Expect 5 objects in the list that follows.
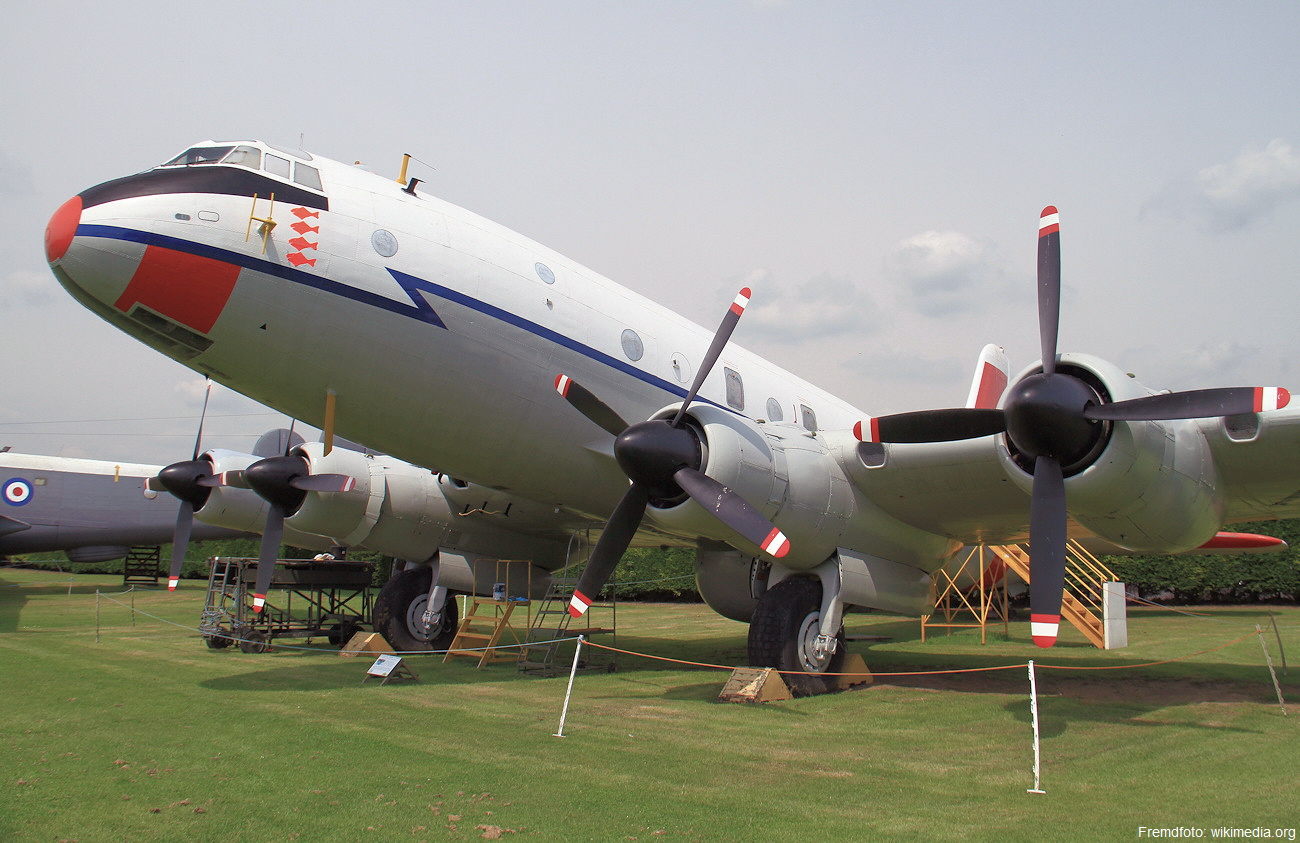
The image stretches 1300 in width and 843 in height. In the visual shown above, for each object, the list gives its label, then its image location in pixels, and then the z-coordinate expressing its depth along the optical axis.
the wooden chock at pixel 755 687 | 8.88
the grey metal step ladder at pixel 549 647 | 11.49
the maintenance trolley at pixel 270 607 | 15.81
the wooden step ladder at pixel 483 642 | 12.33
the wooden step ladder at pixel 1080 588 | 14.55
